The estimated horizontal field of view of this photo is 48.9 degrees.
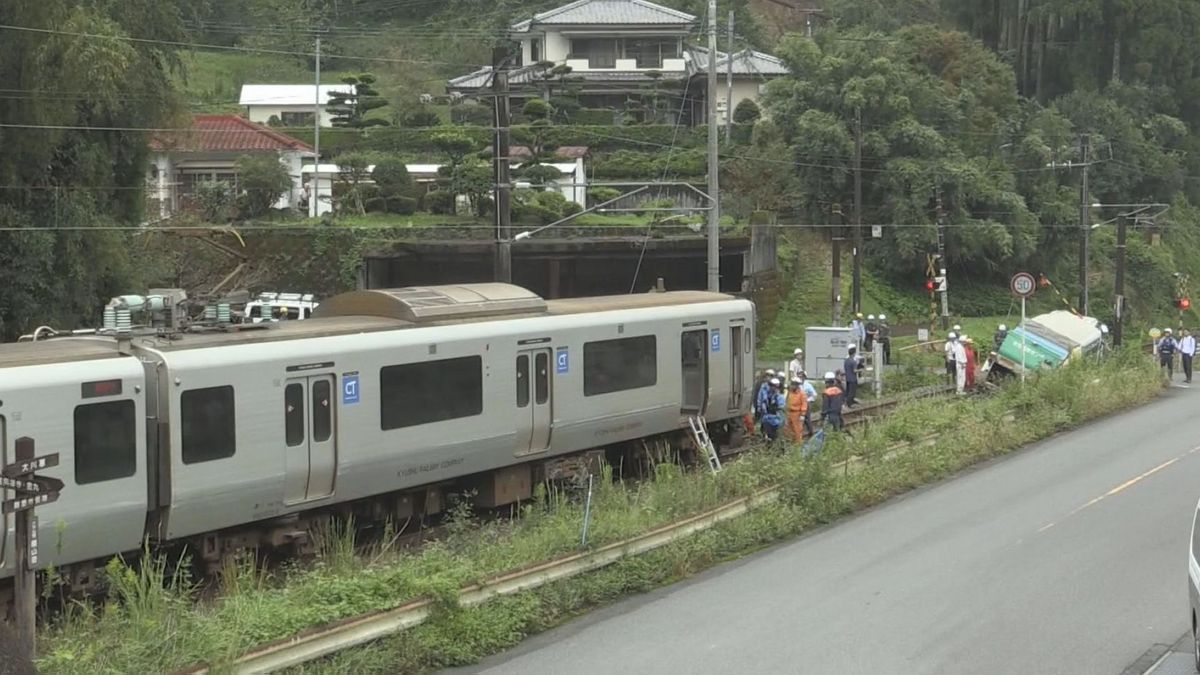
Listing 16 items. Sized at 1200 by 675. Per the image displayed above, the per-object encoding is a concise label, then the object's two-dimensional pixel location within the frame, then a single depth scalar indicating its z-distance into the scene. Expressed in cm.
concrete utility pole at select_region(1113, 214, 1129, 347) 4131
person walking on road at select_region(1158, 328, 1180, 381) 3422
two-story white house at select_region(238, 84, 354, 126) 6288
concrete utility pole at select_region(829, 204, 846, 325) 3784
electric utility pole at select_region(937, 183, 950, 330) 4341
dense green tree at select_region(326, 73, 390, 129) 5619
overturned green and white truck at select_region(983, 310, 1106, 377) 3095
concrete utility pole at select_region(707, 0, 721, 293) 2628
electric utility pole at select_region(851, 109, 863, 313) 3919
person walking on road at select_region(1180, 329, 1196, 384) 3609
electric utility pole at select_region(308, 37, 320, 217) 4612
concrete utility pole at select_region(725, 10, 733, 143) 5202
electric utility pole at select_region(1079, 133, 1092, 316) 4369
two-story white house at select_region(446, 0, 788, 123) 5909
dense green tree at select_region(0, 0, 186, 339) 2223
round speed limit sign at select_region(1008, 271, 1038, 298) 2559
